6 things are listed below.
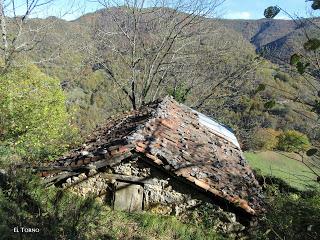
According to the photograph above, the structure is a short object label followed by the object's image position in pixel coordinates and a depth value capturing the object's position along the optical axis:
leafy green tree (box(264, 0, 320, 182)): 2.93
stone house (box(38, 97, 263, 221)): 8.27
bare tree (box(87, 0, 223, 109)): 18.73
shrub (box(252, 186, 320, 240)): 6.05
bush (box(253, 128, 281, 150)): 24.97
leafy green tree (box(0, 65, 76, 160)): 9.86
